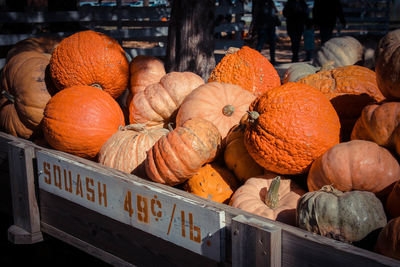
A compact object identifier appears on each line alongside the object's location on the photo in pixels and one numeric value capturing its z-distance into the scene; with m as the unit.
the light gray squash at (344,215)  1.77
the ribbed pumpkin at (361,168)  1.97
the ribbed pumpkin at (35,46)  4.20
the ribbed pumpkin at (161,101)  3.13
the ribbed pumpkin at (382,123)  2.03
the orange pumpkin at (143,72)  3.55
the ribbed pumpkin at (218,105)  2.82
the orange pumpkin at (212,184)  2.52
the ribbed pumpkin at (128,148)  2.72
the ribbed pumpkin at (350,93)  2.63
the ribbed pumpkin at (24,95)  3.41
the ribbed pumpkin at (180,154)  2.37
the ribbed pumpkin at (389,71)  2.05
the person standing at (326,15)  11.48
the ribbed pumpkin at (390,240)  1.53
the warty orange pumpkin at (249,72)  3.17
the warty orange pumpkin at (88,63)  3.39
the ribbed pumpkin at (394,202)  1.83
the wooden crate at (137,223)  1.65
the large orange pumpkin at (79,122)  2.99
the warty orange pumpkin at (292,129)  2.26
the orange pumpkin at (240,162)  2.62
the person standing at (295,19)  12.36
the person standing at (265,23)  12.82
